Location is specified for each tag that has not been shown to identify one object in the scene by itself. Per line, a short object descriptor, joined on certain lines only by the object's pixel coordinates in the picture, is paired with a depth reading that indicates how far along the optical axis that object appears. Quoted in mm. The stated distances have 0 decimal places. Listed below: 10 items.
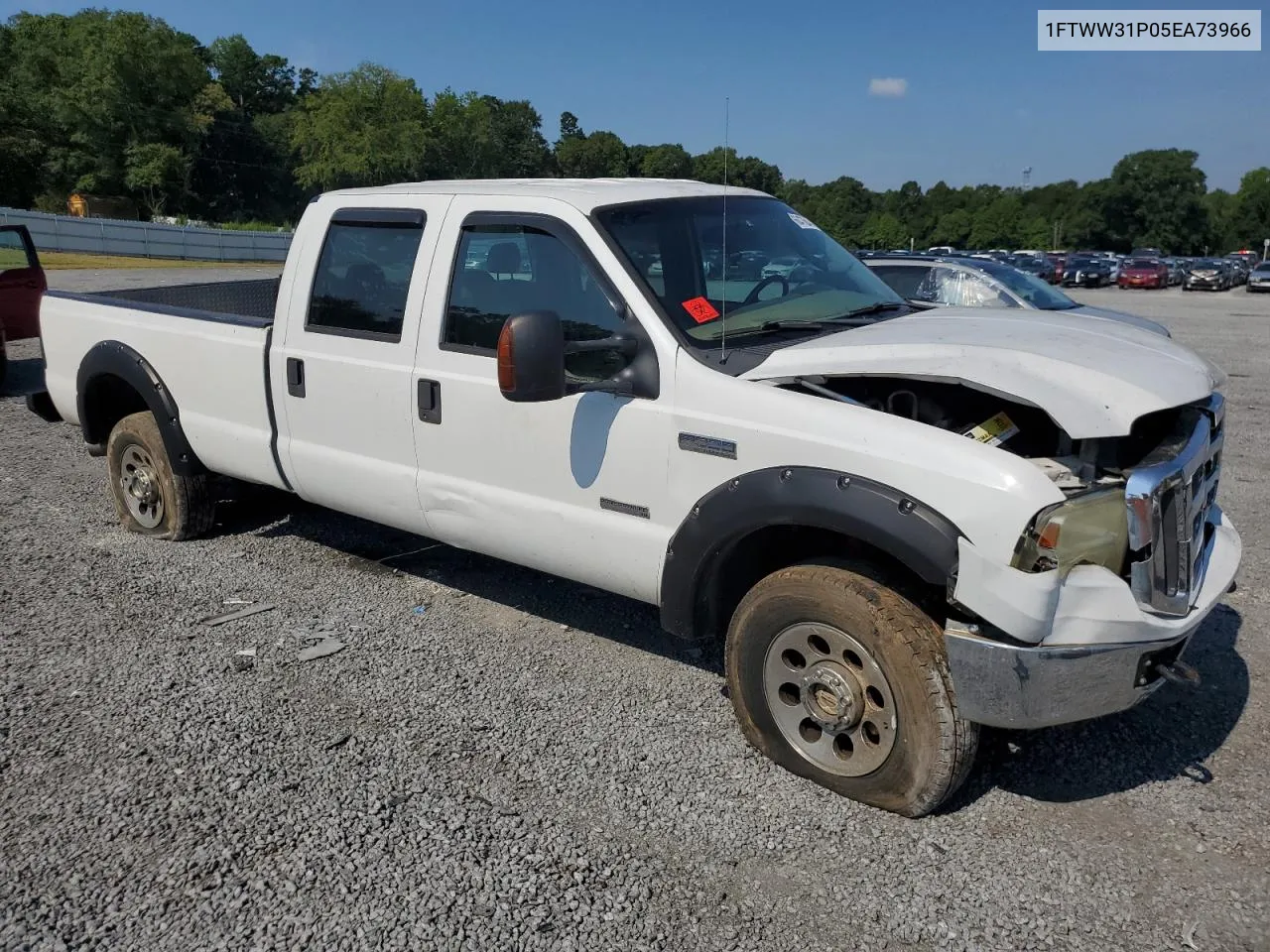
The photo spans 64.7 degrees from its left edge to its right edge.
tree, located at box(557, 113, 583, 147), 148625
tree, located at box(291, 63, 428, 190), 82062
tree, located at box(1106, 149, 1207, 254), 105438
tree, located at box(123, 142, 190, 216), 68375
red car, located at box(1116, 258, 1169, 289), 44906
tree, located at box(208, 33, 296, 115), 111312
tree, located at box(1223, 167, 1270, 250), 100562
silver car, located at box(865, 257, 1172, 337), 11000
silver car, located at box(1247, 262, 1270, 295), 41188
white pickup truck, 2975
